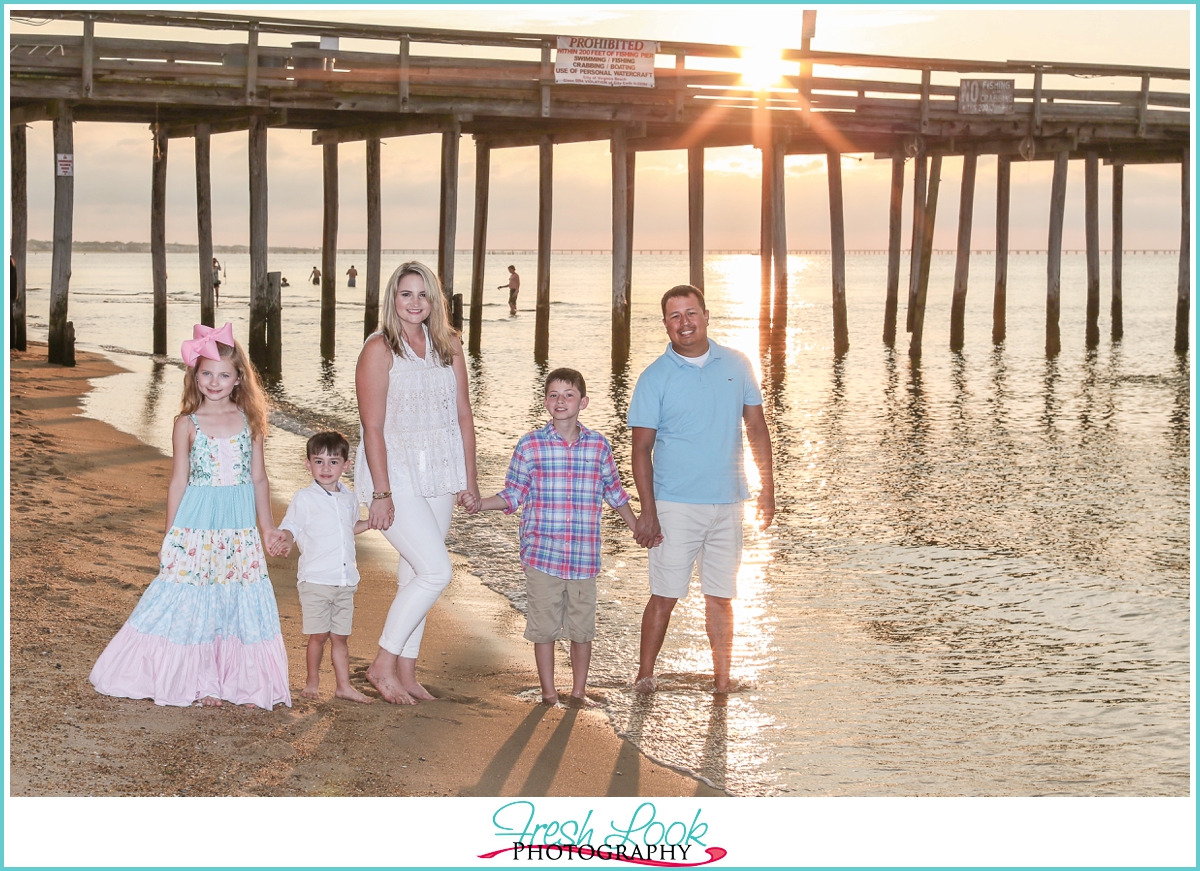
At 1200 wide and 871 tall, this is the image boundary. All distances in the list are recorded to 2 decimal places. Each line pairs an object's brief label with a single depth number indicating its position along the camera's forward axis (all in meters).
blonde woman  4.49
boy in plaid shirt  4.82
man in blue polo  5.02
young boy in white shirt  4.57
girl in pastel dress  4.36
